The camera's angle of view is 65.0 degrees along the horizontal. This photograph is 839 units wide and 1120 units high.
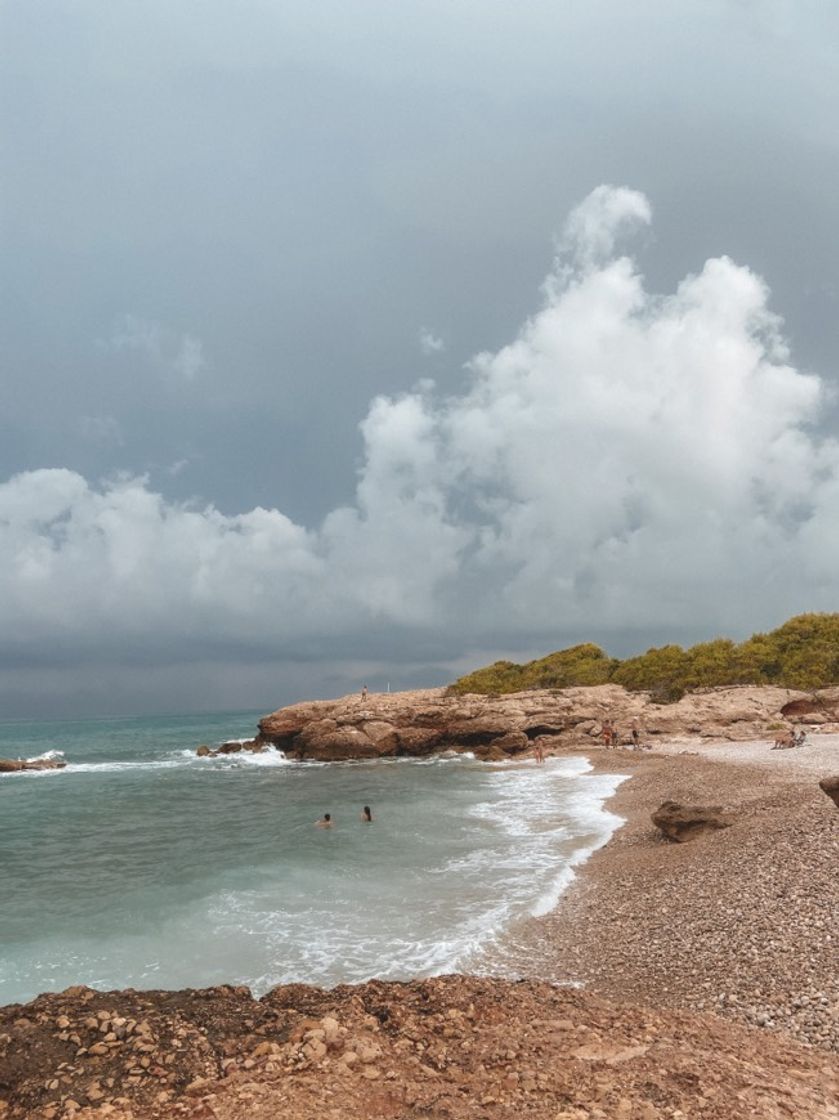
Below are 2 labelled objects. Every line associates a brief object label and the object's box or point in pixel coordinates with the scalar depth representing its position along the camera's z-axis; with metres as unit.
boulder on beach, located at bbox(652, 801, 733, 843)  17.73
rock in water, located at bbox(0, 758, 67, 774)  63.44
